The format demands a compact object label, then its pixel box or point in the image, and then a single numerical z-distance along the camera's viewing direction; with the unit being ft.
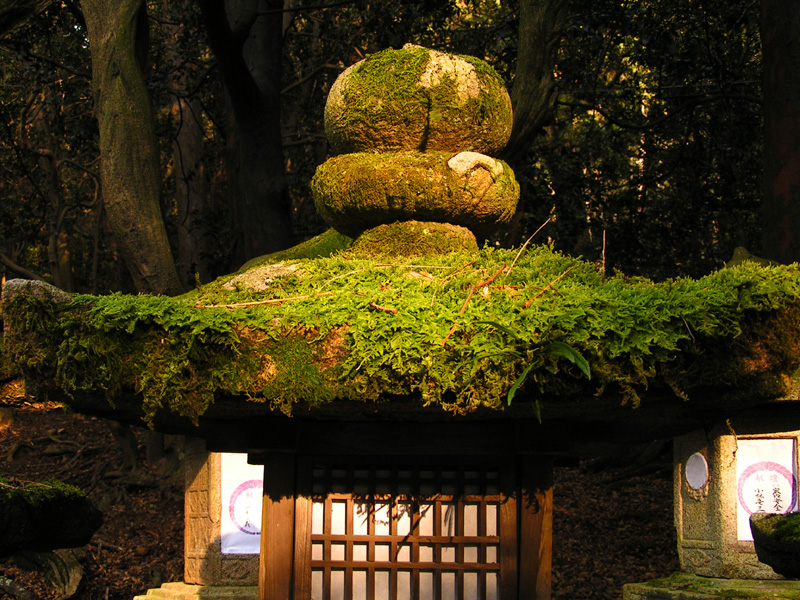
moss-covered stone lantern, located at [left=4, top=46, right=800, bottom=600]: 8.49
